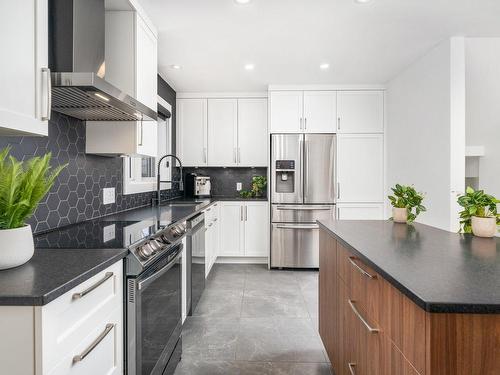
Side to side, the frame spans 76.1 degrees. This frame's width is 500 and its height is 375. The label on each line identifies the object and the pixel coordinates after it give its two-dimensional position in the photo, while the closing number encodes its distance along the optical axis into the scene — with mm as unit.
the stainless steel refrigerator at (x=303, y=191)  4180
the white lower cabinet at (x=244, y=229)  4391
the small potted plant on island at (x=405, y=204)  2004
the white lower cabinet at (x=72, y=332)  815
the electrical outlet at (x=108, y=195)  2393
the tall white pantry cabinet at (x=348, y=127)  4246
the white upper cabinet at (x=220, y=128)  4578
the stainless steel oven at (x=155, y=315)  1333
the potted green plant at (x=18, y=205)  1000
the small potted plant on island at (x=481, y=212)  1527
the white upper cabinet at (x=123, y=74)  2139
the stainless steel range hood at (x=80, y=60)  1396
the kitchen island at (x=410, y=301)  778
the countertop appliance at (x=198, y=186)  4426
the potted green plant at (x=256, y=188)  4730
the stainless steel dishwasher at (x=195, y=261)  2547
